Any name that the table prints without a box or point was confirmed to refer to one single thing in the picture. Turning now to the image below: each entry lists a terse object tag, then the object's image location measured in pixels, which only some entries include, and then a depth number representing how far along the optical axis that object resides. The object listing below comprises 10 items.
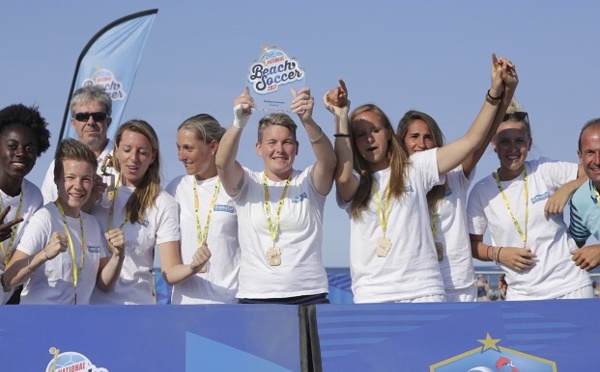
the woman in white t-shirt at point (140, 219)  11.78
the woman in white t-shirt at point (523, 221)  11.62
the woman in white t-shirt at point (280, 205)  11.02
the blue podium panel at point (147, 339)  9.30
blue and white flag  26.58
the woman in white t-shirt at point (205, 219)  11.80
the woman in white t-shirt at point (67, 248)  10.58
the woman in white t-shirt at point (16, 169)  11.30
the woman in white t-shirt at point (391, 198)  10.81
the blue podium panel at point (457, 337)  9.32
